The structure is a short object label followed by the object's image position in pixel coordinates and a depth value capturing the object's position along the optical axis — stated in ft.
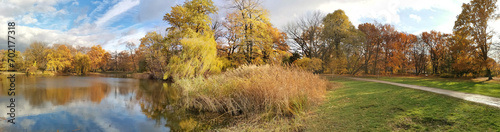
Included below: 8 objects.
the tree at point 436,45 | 95.61
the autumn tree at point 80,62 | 146.96
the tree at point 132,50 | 147.30
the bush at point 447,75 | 73.67
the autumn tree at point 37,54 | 116.47
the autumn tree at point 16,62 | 104.15
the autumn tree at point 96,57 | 175.43
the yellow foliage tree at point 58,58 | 127.94
